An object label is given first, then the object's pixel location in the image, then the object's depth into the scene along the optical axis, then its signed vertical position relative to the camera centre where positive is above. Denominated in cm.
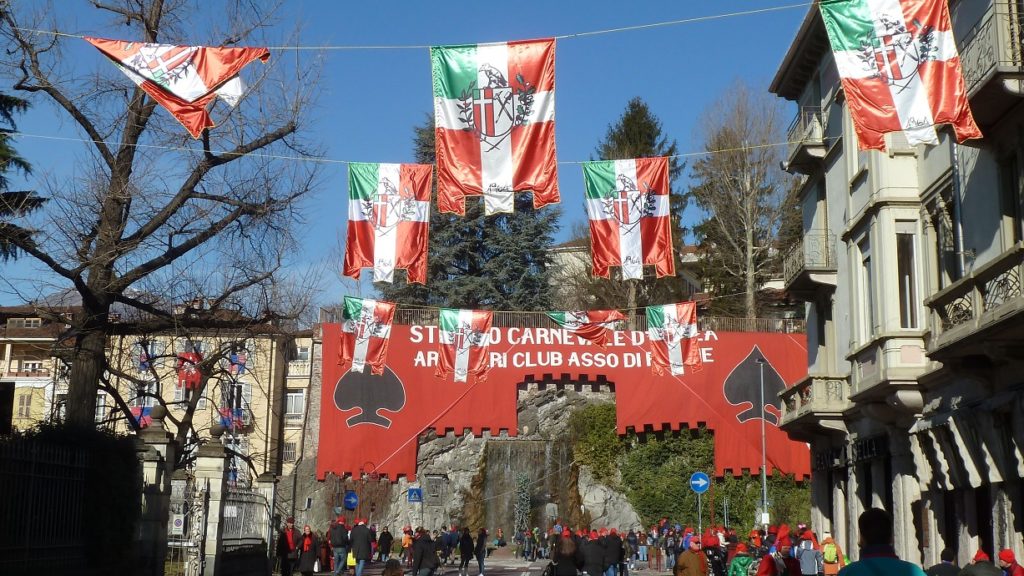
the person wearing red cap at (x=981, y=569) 1202 -70
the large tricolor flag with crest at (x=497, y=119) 1739 +604
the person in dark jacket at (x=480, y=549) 3303 -159
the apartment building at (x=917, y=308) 1670 +369
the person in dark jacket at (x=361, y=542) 2555 -112
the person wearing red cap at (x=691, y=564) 1662 -98
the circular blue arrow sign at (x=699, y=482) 2937 +49
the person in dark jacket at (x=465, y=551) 3181 -159
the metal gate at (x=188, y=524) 2186 -66
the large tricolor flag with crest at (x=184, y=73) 1625 +622
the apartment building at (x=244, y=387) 6159 +615
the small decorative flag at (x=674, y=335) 3130 +473
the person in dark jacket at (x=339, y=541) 2673 -116
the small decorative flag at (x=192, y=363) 2835 +352
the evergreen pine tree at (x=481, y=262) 5756 +1252
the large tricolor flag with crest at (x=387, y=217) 2141 +546
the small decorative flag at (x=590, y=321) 3178 +515
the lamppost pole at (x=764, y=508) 3044 -19
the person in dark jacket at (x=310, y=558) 2759 -164
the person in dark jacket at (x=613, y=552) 2456 -122
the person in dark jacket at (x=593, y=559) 2083 -114
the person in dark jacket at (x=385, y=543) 3828 -172
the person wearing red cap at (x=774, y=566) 1348 -80
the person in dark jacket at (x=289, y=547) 2700 -145
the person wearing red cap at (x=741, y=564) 1570 -90
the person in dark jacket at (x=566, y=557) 1677 -91
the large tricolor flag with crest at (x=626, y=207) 2155 +575
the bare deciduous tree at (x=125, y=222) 2064 +534
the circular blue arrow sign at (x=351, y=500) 4034 -23
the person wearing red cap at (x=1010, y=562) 1366 -72
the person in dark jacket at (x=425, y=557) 2203 -125
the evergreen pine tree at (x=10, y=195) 1923 +625
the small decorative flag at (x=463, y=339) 3275 +468
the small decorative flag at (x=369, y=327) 3131 +480
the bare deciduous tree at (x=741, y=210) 5616 +1510
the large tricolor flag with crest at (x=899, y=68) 1491 +597
